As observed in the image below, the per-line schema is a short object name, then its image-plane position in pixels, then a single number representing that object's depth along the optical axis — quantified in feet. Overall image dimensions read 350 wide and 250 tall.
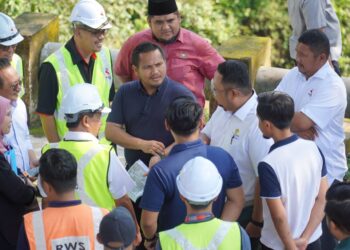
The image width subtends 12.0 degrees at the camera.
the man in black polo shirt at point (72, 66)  39.37
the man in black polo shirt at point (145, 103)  36.14
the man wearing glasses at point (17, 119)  37.16
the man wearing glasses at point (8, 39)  40.98
